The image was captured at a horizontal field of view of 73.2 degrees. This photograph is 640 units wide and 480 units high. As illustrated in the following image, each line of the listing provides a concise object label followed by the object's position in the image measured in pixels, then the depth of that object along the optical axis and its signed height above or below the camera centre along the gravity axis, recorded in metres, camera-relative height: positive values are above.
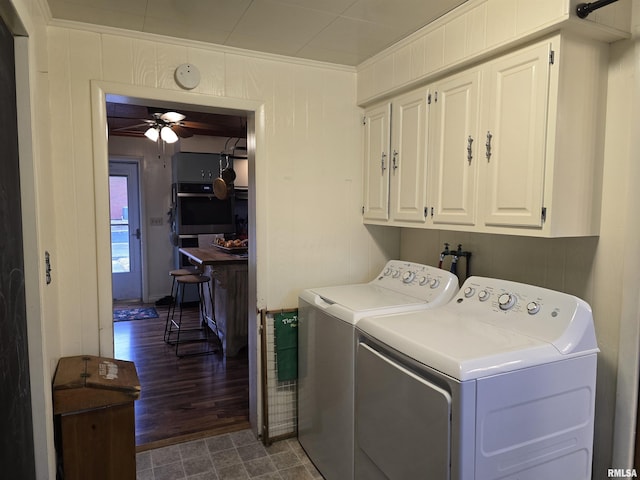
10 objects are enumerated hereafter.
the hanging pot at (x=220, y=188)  5.14 +0.28
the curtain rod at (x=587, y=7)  1.39 +0.67
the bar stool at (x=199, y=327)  4.08 -1.28
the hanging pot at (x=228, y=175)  5.26 +0.44
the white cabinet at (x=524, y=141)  1.55 +0.28
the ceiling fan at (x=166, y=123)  3.96 +0.98
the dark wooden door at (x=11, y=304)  1.15 -0.27
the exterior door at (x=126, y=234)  5.96 -0.33
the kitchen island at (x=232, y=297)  3.86 -0.79
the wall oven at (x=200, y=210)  5.54 +0.01
